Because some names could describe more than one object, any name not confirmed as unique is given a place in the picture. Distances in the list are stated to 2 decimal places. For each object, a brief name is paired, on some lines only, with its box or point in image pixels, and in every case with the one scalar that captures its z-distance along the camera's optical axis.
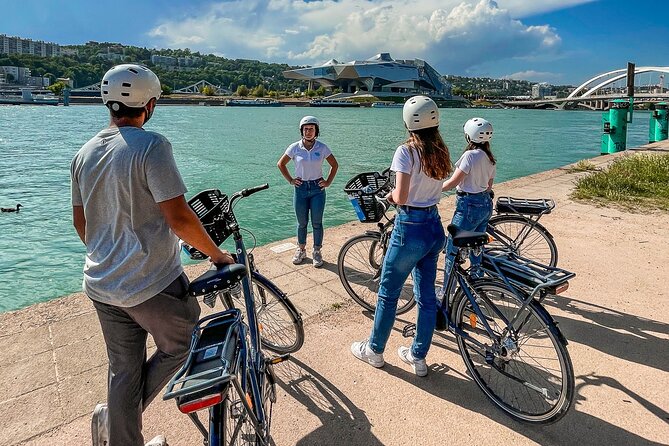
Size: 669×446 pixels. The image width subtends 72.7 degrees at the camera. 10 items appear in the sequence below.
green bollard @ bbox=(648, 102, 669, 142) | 21.38
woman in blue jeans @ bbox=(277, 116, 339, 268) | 4.97
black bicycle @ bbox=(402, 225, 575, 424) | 2.37
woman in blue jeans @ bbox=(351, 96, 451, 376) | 2.58
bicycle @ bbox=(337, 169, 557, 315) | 3.80
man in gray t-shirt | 1.71
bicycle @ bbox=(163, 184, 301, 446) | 1.43
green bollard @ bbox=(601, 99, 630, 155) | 15.77
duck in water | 11.05
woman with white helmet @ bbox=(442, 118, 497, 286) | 3.65
